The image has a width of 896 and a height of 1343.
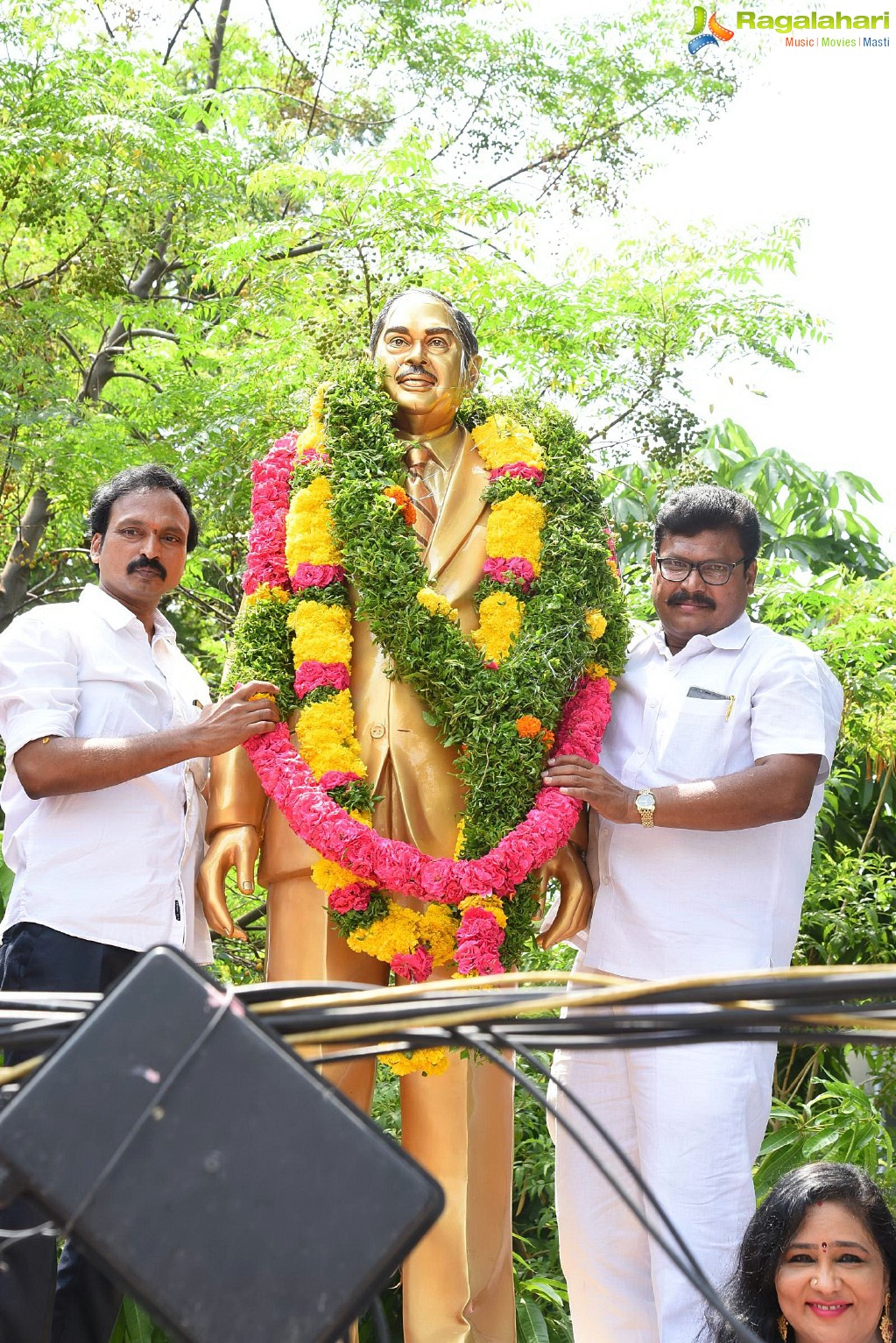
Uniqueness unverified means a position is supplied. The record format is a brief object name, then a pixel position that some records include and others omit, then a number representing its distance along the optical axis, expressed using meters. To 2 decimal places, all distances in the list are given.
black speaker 1.32
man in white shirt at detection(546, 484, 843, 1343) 3.78
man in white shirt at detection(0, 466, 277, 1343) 3.67
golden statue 3.64
